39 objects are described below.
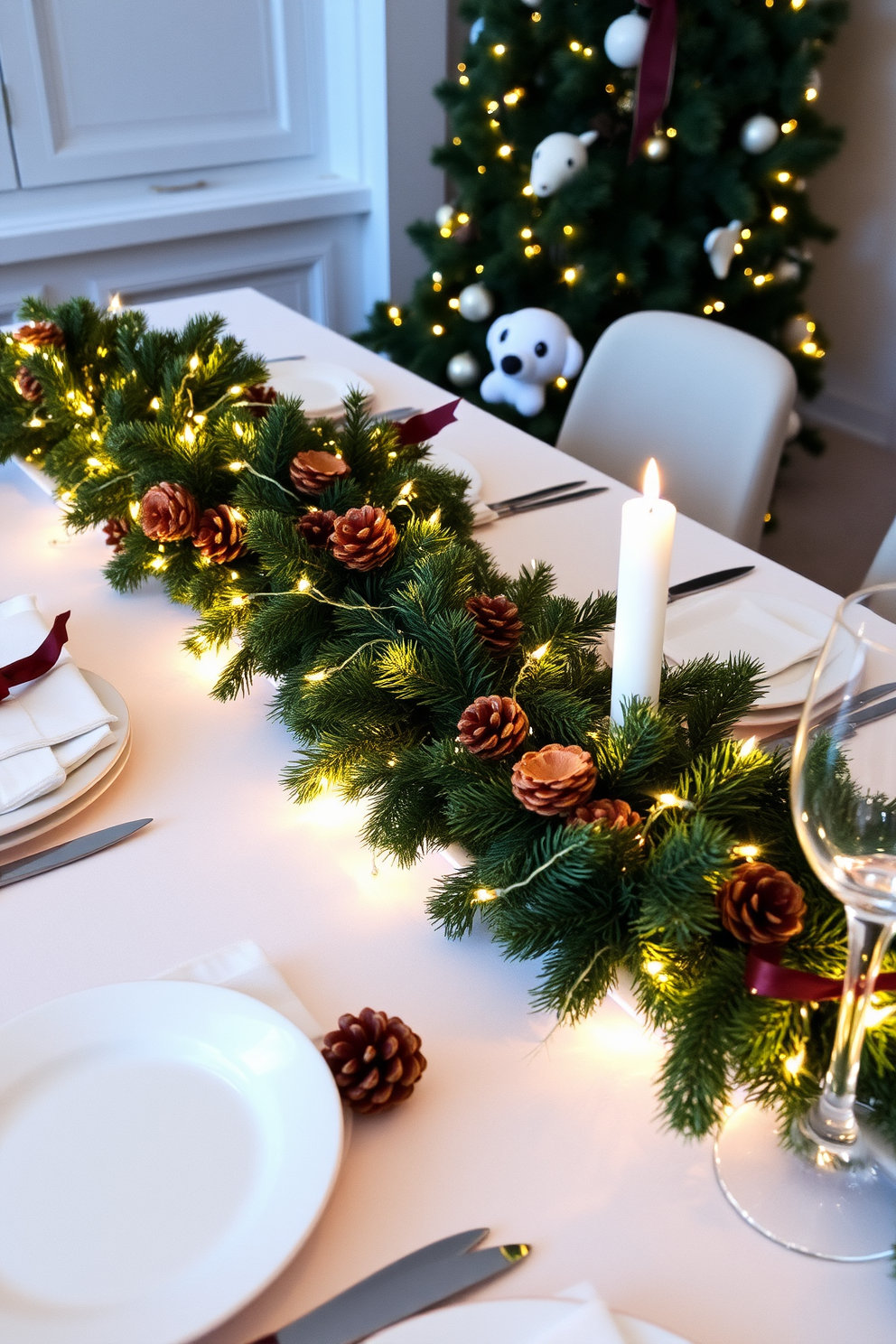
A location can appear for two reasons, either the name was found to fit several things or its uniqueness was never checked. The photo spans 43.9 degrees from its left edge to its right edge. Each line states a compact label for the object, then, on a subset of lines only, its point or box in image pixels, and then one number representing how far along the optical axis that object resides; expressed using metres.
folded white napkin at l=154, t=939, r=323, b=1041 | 0.63
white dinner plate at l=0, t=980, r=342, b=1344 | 0.48
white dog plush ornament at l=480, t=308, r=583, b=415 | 2.43
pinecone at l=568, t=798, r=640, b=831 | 0.60
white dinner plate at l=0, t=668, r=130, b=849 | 0.75
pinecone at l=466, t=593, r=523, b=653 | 0.76
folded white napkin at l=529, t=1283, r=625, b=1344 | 0.45
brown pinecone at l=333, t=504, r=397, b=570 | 0.82
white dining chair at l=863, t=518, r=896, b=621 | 1.26
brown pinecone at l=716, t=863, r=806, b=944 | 0.55
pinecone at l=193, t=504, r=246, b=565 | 0.93
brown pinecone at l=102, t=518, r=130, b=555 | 1.08
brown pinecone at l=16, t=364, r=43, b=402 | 1.20
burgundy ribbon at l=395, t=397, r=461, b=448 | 1.02
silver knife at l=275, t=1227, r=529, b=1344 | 0.48
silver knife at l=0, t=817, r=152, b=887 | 0.72
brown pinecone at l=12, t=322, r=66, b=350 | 1.22
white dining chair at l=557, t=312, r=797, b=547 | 1.41
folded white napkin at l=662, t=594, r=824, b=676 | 0.89
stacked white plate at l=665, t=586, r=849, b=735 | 0.84
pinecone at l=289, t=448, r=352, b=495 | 0.91
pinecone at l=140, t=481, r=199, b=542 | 0.93
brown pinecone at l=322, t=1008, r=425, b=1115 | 0.57
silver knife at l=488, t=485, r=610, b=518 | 1.18
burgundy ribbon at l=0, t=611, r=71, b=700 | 0.85
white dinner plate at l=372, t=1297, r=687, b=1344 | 0.46
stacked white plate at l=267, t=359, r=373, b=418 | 1.37
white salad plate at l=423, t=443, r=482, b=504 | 1.21
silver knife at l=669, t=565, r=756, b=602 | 1.01
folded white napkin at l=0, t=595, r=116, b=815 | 0.76
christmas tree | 2.29
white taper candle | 0.57
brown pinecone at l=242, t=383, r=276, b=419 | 1.17
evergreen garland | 0.54
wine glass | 0.47
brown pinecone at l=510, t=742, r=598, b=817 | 0.60
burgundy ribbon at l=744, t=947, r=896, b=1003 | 0.52
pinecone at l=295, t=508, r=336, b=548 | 0.88
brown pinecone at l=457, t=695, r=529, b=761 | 0.64
